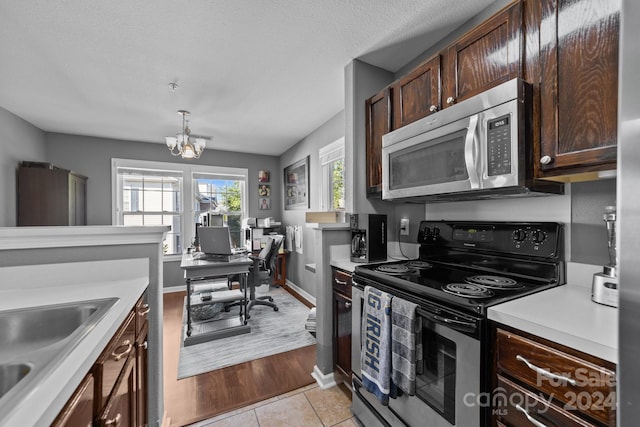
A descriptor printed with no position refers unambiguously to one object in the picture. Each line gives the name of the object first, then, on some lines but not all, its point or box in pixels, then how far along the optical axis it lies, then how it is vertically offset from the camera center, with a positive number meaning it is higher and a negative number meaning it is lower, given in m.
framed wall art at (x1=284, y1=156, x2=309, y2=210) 4.29 +0.45
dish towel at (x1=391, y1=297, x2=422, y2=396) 1.24 -0.63
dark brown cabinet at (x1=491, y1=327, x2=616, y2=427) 0.74 -0.53
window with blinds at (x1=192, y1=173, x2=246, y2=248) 4.90 +0.28
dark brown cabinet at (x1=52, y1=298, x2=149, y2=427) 0.67 -0.56
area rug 2.37 -1.31
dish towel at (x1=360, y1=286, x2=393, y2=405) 1.35 -0.69
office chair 3.46 -0.78
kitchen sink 0.96 -0.41
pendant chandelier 3.04 +0.79
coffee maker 2.00 -0.20
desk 2.73 -0.99
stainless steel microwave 1.19 +0.31
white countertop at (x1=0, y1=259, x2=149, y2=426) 0.49 -0.35
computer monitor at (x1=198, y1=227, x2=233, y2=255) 3.03 -0.31
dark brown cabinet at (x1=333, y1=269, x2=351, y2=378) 1.86 -0.79
